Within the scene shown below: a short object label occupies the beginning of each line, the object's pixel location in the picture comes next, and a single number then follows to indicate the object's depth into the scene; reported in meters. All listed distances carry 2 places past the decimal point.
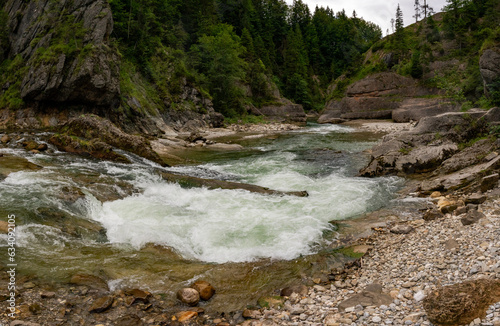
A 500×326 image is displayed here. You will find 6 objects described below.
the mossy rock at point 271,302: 5.67
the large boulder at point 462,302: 3.96
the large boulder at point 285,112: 61.70
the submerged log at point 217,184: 12.62
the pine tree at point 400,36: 64.80
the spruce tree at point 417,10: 83.38
